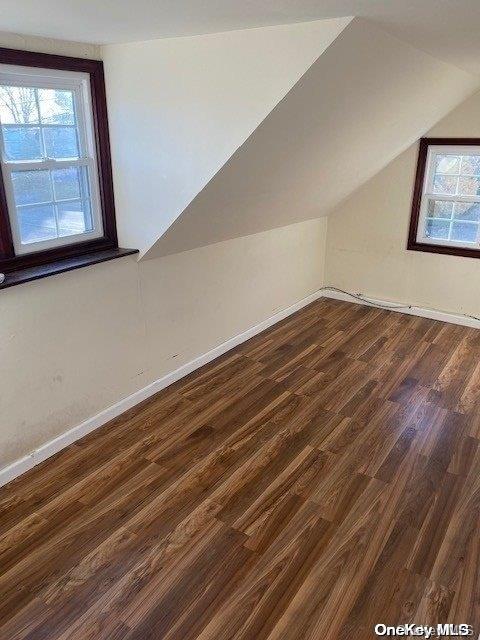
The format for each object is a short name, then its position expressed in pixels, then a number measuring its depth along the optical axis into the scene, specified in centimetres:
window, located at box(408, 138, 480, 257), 421
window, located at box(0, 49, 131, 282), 231
